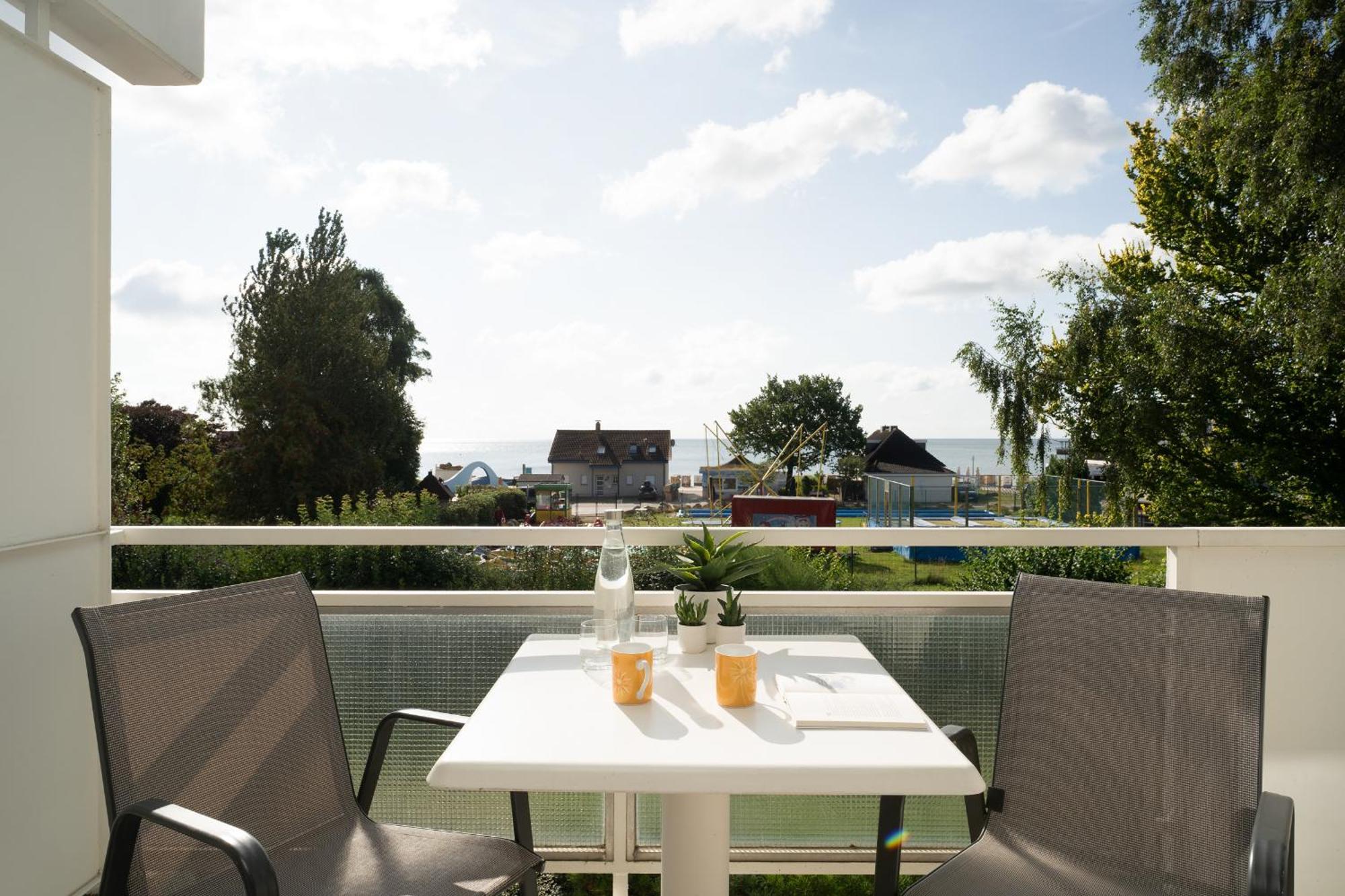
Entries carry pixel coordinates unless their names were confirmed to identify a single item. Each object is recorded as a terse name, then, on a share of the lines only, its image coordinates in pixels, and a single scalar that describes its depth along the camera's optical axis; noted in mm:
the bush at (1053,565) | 5781
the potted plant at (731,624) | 1772
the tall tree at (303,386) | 21266
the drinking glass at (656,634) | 1735
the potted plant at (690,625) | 1789
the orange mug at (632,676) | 1453
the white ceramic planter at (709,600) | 1846
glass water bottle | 1792
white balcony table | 1173
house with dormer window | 41125
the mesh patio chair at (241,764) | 1305
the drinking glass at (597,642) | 1695
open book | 1354
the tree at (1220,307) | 11289
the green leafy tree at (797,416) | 42438
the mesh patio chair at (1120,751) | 1468
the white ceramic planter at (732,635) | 1771
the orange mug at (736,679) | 1449
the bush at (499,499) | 20312
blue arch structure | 29922
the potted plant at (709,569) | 1879
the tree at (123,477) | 14477
